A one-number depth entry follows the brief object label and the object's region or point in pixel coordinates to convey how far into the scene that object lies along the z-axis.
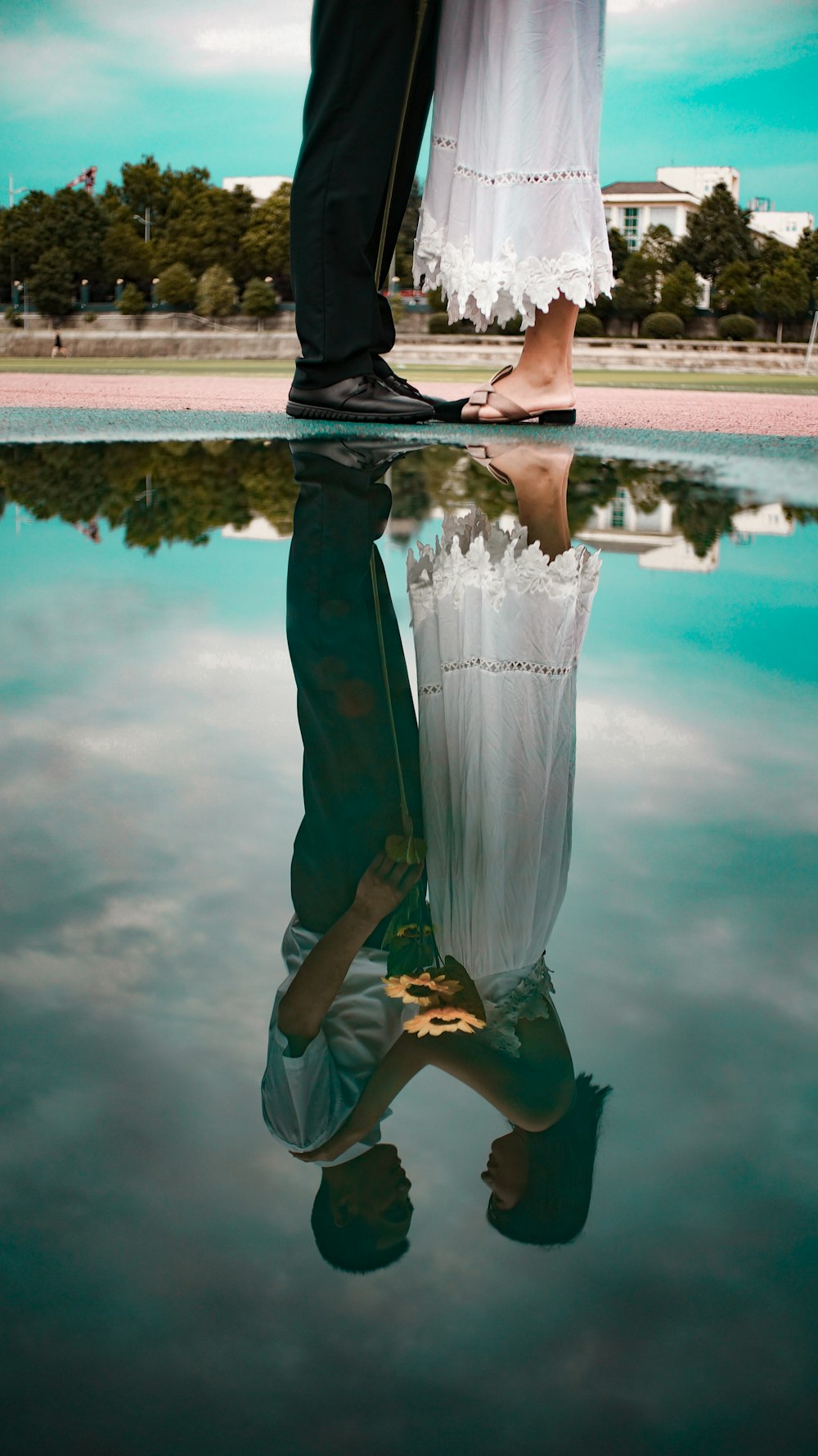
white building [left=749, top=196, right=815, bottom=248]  58.79
